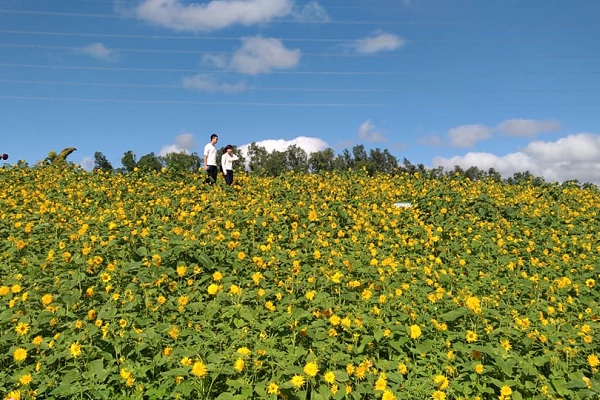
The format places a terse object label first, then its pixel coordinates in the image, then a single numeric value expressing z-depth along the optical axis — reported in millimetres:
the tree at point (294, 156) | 109438
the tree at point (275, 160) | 100638
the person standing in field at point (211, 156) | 13780
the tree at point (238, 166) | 19644
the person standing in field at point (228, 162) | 14086
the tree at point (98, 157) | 89938
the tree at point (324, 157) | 100462
